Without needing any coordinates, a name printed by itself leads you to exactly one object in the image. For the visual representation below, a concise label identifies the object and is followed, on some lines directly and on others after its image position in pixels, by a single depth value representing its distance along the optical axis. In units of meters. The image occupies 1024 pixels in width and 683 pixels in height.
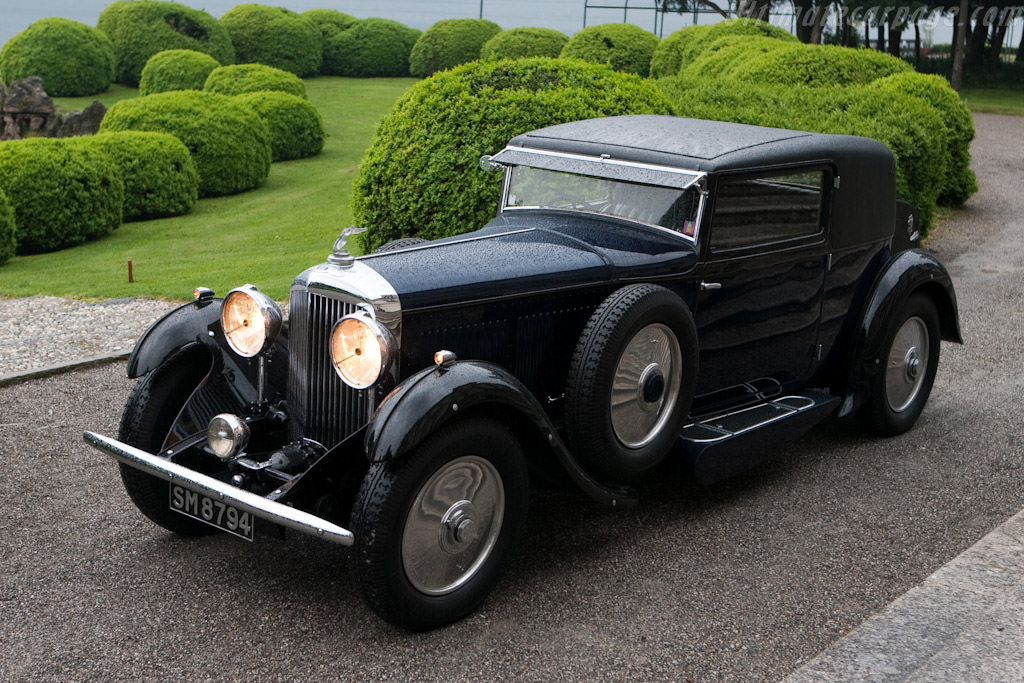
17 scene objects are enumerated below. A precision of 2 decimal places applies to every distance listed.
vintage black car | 3.53
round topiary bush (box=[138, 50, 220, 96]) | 21.76
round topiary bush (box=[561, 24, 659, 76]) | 26.31
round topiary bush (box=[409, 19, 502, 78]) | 31.33
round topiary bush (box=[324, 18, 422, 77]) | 31.84
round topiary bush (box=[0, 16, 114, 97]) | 24.11
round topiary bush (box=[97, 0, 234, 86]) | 26.52
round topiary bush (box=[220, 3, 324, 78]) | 29.05
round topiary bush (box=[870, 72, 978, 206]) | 11.71
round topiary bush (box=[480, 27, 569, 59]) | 28.52
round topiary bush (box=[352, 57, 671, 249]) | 7.75
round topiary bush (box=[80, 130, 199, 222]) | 13.74
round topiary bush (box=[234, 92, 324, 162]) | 18.19
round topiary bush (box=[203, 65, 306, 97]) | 19.98
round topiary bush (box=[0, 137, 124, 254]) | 11.99
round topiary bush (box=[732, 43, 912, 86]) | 13.76
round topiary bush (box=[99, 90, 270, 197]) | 15.46
